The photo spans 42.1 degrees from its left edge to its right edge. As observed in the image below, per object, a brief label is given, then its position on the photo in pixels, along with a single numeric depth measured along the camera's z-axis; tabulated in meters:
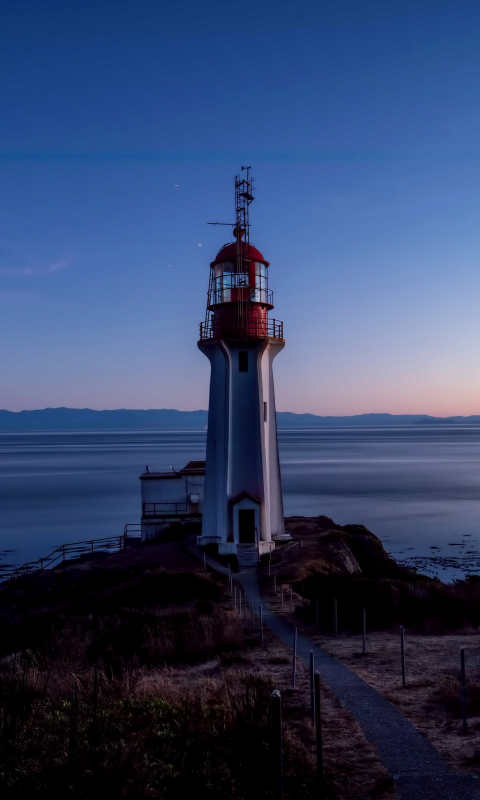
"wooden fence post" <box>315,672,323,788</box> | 6.34
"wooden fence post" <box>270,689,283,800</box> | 5.03
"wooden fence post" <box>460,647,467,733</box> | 7.88
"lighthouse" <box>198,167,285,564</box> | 23.05
